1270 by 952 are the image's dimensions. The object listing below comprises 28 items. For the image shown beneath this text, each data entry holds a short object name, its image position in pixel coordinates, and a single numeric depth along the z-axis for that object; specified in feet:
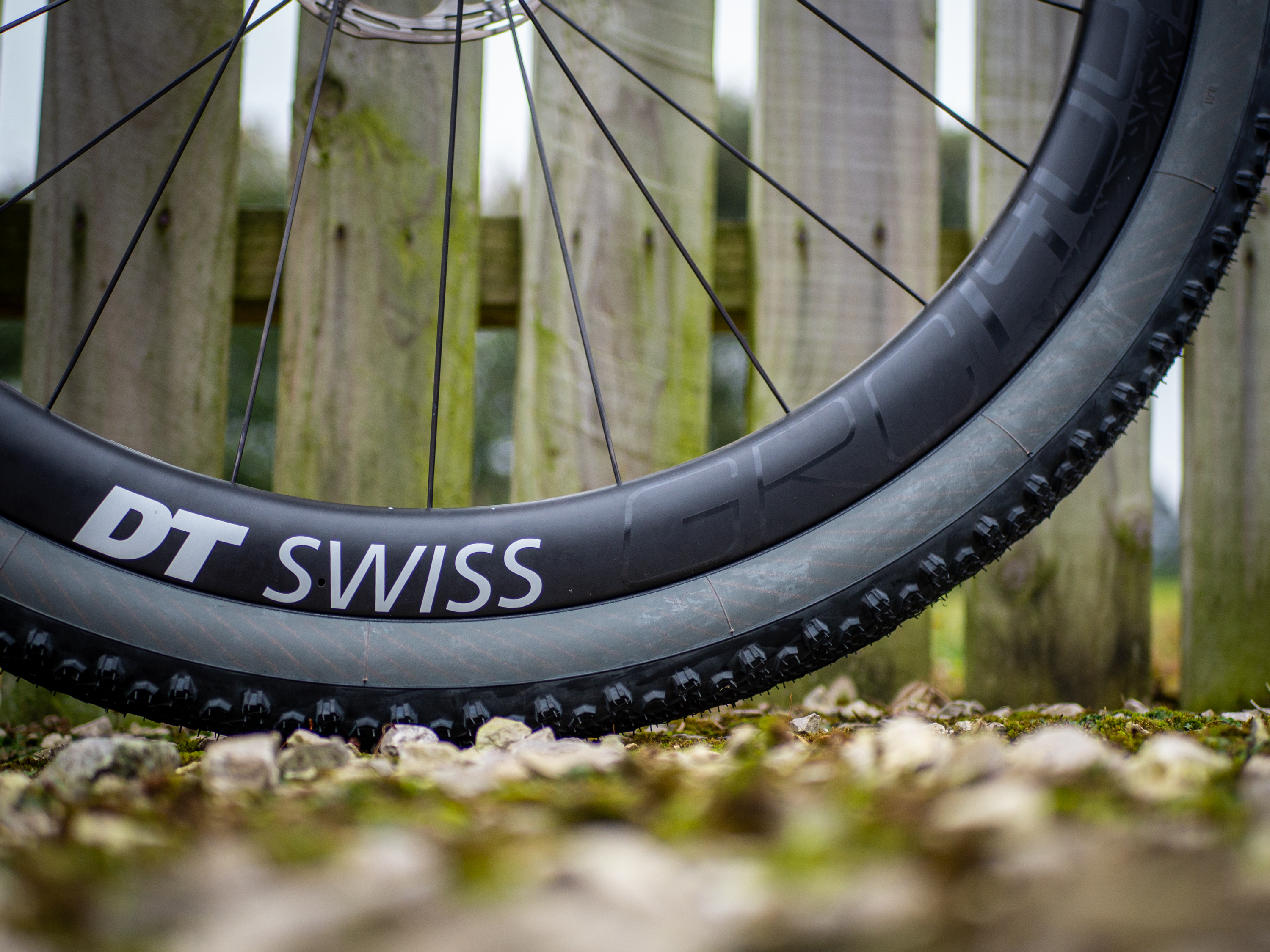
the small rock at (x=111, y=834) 1.24
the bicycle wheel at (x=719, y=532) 2.46
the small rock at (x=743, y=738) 1.93
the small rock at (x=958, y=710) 3.53
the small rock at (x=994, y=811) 1.08
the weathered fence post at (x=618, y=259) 4.48
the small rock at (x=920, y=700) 3.85
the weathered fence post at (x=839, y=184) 4.51
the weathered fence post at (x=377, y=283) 4.37
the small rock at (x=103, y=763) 1.83
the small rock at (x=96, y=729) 3.45
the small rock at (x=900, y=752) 1.60
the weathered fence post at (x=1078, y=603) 4.41
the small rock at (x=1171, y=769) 1.41
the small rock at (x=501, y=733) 2.37
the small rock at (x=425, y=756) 2.01
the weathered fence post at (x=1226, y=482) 4.41
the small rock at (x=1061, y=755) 1.51
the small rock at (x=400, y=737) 2.33
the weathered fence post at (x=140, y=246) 4.26
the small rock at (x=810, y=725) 2.82
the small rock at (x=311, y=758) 1.95
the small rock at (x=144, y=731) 3.37
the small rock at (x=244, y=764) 1.75
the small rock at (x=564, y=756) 1.68
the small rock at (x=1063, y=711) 3.39
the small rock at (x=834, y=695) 4.17
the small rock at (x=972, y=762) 1.44
